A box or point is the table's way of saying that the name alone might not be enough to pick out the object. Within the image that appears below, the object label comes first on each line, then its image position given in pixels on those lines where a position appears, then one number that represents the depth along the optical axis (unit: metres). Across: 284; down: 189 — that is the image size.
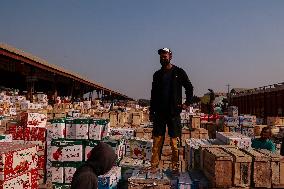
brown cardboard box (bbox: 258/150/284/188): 3.68
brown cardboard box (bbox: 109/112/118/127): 10.52
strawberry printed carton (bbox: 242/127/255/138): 10.20
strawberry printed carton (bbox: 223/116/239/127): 10.36
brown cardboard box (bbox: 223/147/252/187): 3.70
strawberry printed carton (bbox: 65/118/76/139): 5.53
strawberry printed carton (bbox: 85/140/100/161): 5.08
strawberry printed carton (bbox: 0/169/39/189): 3.90
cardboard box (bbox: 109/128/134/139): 7.13
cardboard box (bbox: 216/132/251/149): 5.56
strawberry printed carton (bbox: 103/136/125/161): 4.96
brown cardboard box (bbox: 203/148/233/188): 3.69
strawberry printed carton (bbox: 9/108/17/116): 10.04
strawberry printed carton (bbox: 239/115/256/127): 10.55
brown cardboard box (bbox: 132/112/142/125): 10.68
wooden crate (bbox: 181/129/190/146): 7.64
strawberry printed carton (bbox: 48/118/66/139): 5.62
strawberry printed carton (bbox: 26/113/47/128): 7.29
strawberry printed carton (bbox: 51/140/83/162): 5.07
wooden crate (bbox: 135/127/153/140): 7.26
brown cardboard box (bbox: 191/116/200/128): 8.67
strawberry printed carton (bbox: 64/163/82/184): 5.02
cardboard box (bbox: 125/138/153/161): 5.73
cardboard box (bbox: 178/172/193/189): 3.80
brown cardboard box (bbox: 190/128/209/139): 7.64
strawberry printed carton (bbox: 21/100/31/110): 11.15
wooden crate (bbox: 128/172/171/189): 3.83
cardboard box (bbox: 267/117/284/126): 12.42
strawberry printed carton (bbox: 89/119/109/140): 5.43
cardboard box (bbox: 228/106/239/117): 13.96
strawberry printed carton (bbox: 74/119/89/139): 5.42
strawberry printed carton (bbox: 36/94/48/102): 14.25
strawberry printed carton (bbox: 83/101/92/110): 17.69
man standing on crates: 4.47
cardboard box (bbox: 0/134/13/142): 5.57
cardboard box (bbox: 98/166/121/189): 3.97
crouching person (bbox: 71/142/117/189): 2.64
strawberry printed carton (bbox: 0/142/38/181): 3.90
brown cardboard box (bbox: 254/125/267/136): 10.31
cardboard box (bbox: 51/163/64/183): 5.04
